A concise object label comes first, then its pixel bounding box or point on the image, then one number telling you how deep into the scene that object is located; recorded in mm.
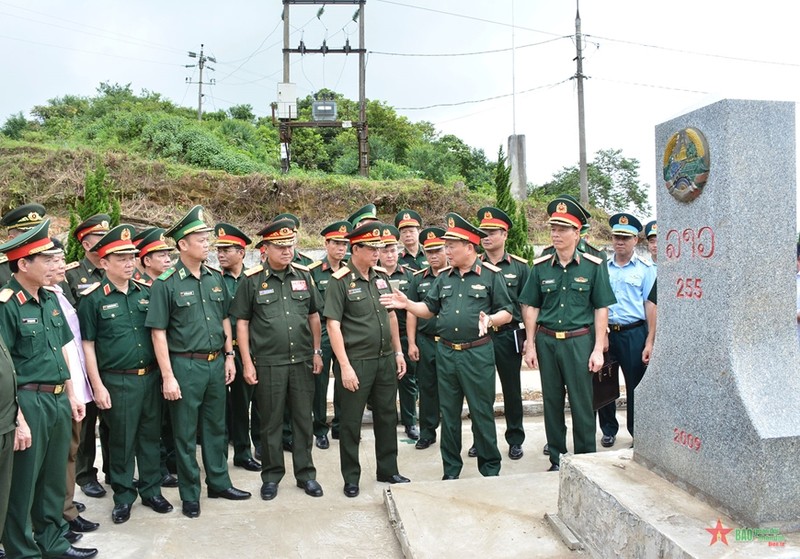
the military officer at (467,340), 4528
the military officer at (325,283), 5840
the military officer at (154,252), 4652
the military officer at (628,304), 5430
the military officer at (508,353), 5375
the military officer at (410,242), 7090
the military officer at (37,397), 3216
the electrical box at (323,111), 19797
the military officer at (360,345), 4520
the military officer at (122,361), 4152
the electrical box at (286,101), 18703
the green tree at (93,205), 8414
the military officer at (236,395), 5238
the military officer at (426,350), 5738
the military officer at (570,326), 4559
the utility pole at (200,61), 37156
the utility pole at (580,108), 18203
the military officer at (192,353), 4180
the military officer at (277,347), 4504
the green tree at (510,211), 9734
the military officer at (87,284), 4637
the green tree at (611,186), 24359
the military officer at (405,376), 6176
